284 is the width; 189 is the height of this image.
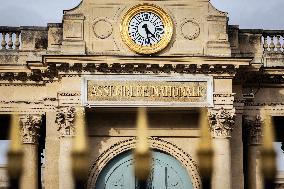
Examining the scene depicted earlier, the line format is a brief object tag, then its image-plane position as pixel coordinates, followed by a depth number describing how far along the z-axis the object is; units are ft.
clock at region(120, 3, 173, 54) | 90.48
